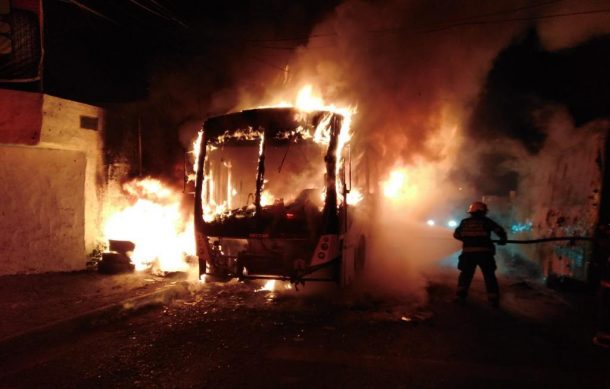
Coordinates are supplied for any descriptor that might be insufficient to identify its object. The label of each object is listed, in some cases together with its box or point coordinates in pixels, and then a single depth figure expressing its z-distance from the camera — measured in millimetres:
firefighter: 6641
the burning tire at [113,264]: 8781
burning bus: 6605
